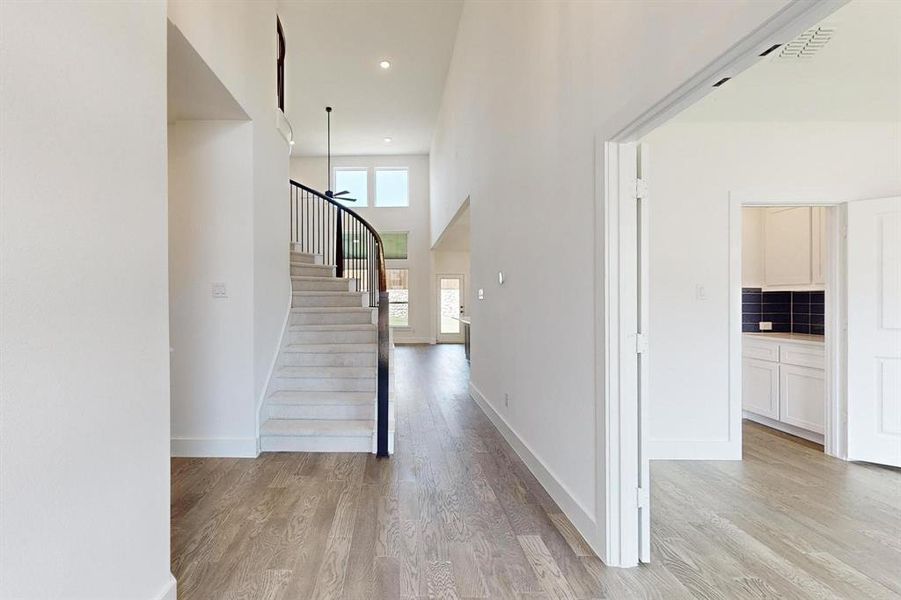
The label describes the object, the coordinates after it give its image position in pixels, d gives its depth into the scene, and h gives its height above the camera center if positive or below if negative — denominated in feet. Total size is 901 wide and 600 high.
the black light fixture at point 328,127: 27.52 +11.95
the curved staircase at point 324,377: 11.98 -2.46
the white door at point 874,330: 11.32 -0.93
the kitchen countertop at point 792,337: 13.51 -1.37
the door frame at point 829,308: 11.78 -0.35
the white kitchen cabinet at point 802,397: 13.01 -3.07
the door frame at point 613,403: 6.78 -1.64
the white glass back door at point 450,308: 40.29 -1.10
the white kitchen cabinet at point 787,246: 14.82 +1.65
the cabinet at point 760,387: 14.37 -3.06
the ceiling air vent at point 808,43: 7.72 +4.48
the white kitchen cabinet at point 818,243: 14.25 +1.63
